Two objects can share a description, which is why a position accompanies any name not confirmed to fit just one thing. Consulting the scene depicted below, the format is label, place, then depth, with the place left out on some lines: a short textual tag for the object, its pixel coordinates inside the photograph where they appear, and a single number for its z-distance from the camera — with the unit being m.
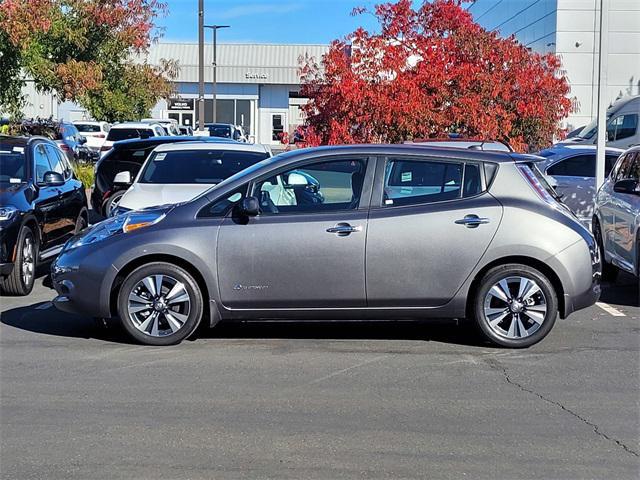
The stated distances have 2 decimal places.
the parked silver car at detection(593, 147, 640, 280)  10.35
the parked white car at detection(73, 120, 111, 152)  41.25
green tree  16.33
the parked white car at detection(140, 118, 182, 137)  38.62
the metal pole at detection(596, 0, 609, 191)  13.81
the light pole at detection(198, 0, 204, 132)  30.75
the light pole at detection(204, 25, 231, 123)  49.48
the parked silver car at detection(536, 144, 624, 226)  16.34
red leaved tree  16.05
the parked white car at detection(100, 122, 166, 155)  31.67
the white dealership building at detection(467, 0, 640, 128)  41.75
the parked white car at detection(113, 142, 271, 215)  11.50
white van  27.22
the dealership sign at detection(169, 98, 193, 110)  58.84
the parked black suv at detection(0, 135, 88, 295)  9.85
